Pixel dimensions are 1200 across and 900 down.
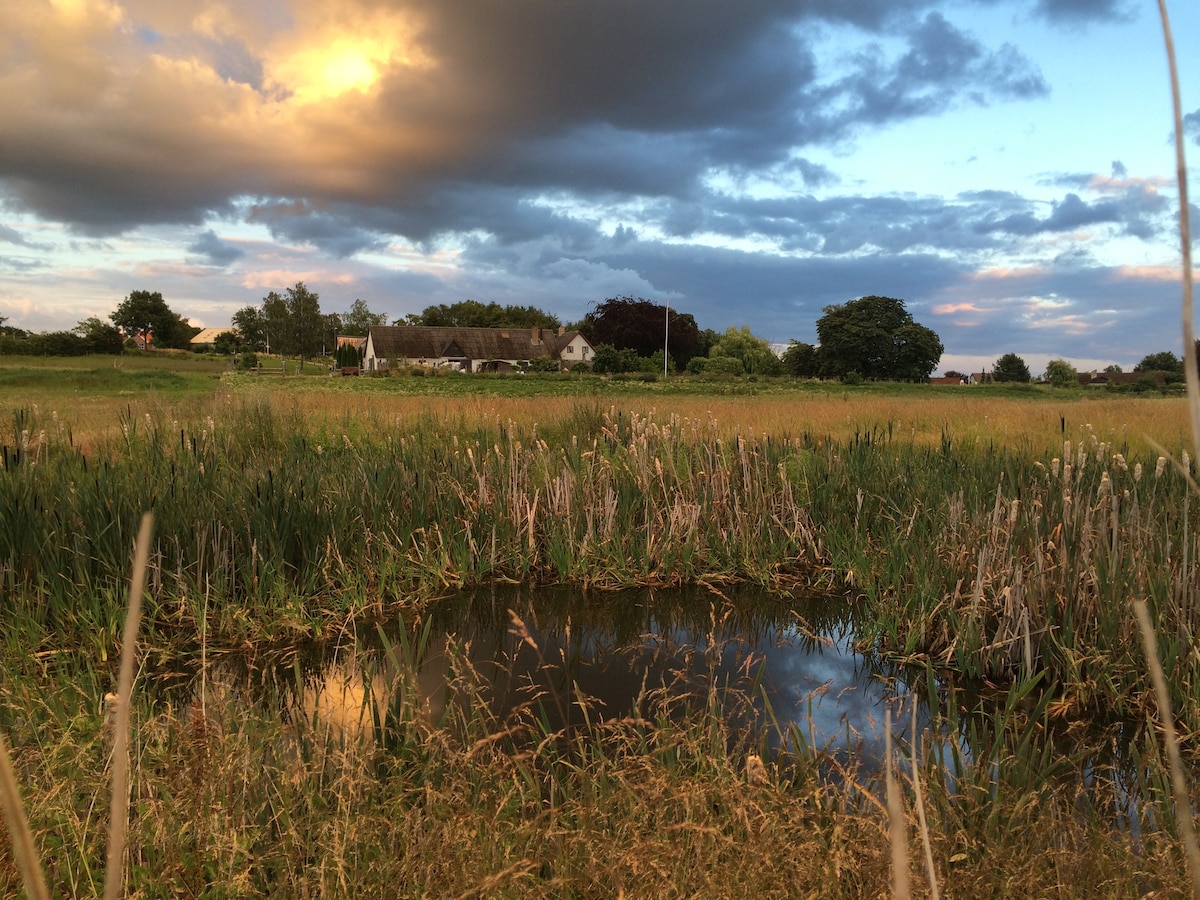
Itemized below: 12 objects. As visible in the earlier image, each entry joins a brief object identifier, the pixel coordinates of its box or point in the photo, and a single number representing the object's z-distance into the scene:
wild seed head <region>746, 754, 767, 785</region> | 2.52
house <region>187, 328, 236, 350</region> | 152.05
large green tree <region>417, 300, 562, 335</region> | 105.38
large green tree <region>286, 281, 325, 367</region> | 75.31
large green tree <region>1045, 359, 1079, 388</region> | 68.31
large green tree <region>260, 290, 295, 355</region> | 73.81
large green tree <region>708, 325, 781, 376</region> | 72.31
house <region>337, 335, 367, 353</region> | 92.70
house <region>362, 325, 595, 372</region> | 72.38
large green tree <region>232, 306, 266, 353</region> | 96.94
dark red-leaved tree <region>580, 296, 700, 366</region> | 68.25
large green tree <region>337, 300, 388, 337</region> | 110.62
